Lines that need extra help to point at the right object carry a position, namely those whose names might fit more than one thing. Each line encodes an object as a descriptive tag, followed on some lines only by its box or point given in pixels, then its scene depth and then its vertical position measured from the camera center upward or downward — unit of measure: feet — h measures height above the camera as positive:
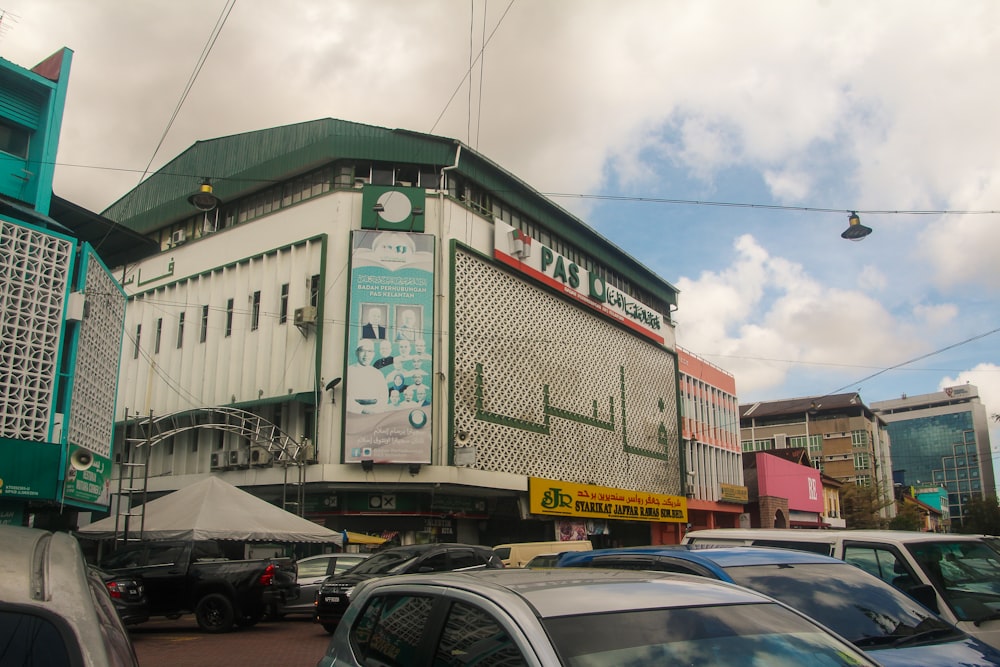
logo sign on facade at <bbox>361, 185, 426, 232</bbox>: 99.14 +35.73
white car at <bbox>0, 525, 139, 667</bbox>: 7.38 -0.98
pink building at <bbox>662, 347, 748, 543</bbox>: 157.38 +12.44
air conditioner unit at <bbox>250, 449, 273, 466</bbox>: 95.03 +5.82
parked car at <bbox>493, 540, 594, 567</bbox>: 65.82 -3.53
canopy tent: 57.67 -0.88
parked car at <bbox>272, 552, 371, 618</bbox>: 56.13 -4.48
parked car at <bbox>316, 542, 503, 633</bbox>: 47.16 -3.53
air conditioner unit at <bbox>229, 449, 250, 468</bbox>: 96.58 +5.75
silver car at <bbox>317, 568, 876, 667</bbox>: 10.21 -1.55
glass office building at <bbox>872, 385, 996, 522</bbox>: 447.01 +37.64
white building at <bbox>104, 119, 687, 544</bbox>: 93.97 +20.97
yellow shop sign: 105.50 +0.78
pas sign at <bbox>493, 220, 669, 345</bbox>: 109.81 +33.53
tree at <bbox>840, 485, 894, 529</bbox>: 217.77 +0.42
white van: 21.91 -1.68
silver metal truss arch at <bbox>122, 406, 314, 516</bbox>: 89.10 +8.51
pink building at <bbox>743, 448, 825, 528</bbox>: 182.80 +3.87
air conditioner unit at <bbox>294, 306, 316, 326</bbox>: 95.81 +22.14
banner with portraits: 91.71 +17.95
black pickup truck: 48.42 -4.48
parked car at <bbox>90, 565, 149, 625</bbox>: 43.14 -4.62
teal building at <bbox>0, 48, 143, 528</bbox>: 59.67 +13.73
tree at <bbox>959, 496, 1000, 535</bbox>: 131.75 -1.42
